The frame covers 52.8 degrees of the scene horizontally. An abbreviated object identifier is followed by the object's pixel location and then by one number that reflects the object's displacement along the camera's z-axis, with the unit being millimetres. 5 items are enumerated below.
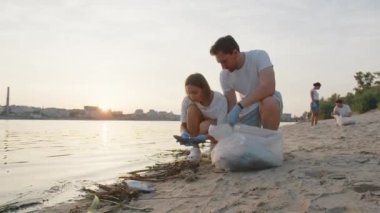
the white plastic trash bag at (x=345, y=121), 9953
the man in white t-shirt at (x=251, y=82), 3348
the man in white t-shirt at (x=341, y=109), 10344
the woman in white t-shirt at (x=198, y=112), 3738
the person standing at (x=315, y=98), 11531
